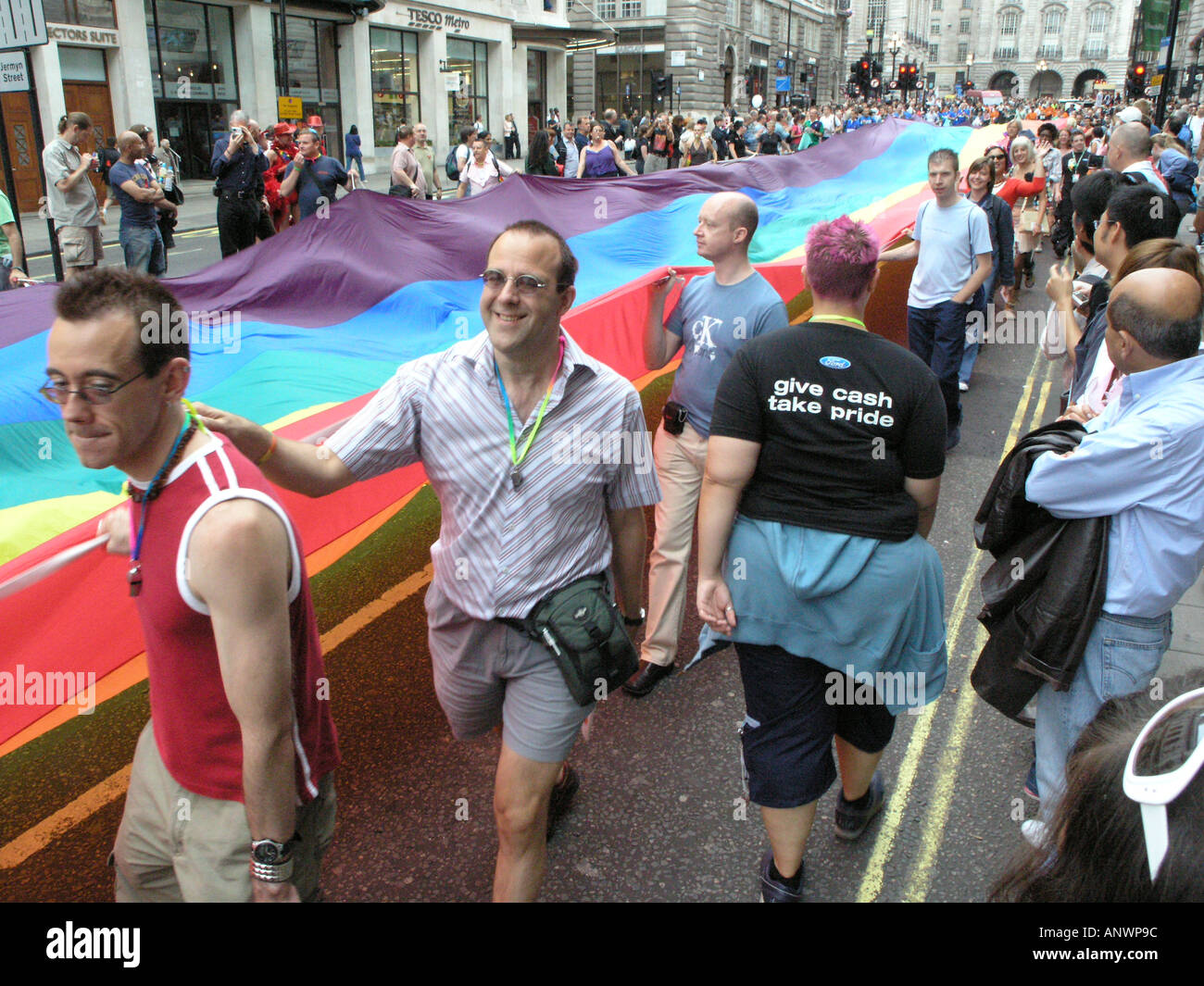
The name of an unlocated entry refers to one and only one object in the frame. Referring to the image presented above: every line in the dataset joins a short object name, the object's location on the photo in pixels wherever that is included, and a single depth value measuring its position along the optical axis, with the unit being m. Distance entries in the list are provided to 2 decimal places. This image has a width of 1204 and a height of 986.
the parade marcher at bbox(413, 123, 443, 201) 18.47
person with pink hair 2.83
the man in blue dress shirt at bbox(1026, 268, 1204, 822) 2.74
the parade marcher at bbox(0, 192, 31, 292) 8.49
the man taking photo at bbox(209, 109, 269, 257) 11.86
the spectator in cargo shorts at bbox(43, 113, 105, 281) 10.74
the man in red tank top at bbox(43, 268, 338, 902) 1.84
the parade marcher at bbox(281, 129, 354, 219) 12.09
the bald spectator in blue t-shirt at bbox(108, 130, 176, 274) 11.20
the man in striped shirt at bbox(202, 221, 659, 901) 2.67
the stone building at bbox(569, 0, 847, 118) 51.50
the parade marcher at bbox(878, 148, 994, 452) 7.42
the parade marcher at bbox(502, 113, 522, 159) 33.62
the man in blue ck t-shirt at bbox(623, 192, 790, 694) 4.29
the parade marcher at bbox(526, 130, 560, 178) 19.75
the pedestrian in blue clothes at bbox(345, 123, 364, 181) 23.94
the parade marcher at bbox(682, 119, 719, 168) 25.20
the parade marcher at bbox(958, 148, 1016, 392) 8.38
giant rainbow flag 2.86
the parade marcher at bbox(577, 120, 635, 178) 17.83
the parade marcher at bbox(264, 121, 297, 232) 13.84
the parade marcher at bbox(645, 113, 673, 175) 28.70
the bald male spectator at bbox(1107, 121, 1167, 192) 7.07
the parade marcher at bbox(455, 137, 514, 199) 16.53
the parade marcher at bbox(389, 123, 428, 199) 16.55
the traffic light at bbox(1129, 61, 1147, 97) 28.55
